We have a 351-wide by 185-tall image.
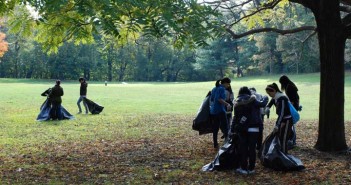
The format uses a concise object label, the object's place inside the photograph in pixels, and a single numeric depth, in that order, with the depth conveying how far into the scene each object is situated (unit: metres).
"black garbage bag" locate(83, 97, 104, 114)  20.17
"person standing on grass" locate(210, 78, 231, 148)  10.20
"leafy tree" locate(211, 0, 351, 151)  9.92
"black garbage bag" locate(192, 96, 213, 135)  10.51
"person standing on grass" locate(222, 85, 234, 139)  11.05
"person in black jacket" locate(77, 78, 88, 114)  19.67
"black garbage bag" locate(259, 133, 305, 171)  8.03
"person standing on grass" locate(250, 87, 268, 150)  9.41
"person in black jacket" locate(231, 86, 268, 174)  7.79
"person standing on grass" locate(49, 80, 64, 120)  16.81
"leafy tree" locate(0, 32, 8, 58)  57.28
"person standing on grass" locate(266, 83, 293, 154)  8.02
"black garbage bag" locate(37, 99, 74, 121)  17.31
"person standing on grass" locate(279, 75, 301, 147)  9.80
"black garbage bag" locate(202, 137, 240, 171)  8.05
